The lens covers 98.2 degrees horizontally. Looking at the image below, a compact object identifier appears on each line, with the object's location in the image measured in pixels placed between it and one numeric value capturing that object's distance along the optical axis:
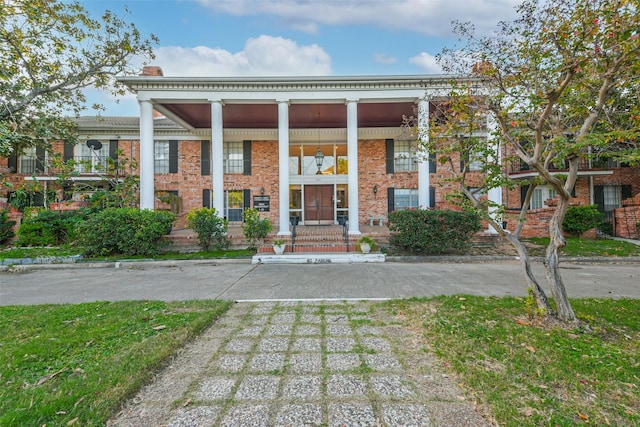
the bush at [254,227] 9.16
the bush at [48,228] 9.90
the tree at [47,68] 8.32
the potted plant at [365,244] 8.70
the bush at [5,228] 10.35
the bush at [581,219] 11.16
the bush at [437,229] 8.55
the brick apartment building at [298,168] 13.89
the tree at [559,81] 2.90
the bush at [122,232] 8.60
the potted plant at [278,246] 8.77
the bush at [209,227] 9.09
